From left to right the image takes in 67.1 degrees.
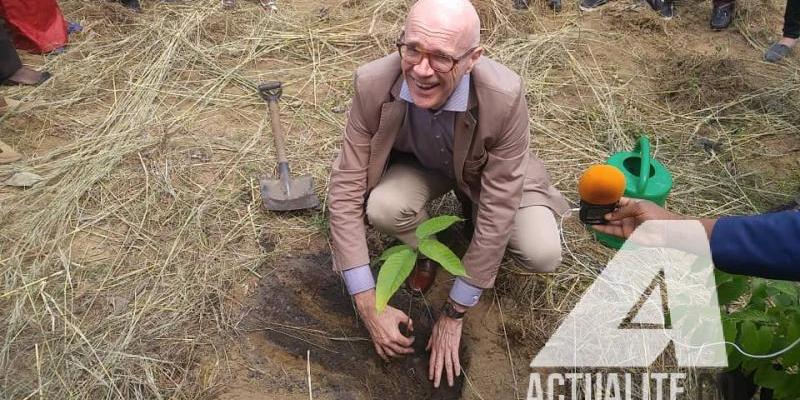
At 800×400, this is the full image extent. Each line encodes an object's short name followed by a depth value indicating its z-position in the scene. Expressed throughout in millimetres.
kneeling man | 1802
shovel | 2850
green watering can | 2600
